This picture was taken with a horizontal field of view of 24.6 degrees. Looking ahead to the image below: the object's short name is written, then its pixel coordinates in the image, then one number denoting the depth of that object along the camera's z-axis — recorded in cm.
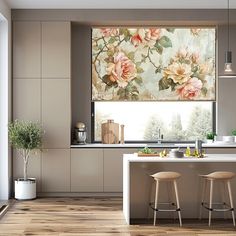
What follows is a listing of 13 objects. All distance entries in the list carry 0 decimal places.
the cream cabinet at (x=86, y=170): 829
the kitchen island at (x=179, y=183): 661
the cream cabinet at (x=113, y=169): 830
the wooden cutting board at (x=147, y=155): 664
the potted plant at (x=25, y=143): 786
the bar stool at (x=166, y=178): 625
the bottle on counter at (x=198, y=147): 663
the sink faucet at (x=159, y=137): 870
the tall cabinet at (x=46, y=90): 828
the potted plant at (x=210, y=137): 856
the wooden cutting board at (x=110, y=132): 864
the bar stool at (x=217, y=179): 630
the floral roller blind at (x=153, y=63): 873
